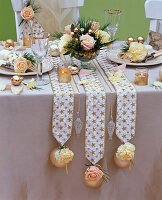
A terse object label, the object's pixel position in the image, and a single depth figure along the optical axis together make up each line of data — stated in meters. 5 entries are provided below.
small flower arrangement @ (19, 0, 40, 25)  2.14
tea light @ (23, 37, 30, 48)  1.97
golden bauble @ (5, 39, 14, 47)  1.94
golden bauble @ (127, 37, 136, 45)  1.92
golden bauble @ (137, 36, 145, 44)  1.95
